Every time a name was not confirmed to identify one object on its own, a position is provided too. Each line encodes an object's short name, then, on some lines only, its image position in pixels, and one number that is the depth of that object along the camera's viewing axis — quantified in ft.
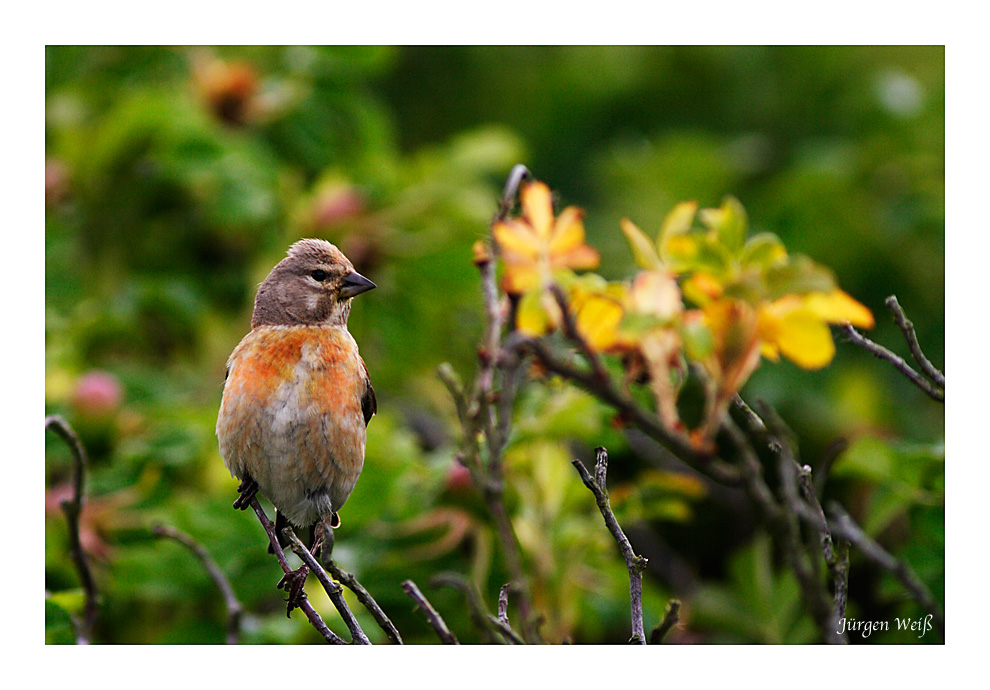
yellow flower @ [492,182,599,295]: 16.12
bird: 16.40
